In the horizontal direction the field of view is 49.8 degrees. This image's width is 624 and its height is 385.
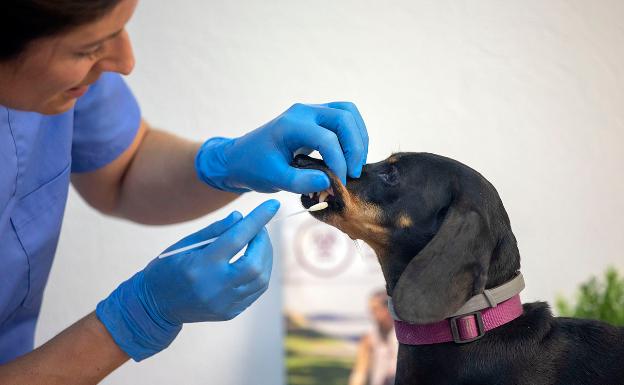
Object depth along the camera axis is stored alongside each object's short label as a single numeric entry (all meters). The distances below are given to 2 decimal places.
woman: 0.92
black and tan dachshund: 1.05
